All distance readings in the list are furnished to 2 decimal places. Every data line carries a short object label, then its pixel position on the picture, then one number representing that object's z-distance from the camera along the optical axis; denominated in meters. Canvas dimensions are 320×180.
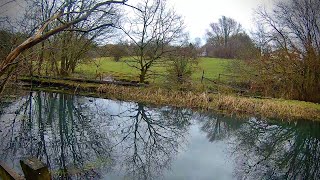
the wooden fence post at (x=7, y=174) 2.55
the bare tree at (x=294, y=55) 19.59
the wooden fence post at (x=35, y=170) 2.19
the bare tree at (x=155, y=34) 21.23
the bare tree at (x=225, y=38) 42.53
